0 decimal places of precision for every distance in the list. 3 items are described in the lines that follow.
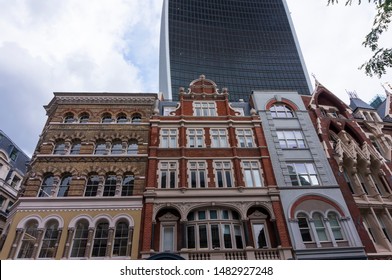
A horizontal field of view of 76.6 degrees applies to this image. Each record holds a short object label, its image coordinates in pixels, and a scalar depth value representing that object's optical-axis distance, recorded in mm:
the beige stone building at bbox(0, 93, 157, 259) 18328
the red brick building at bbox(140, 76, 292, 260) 18531
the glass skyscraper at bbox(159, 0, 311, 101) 129375
